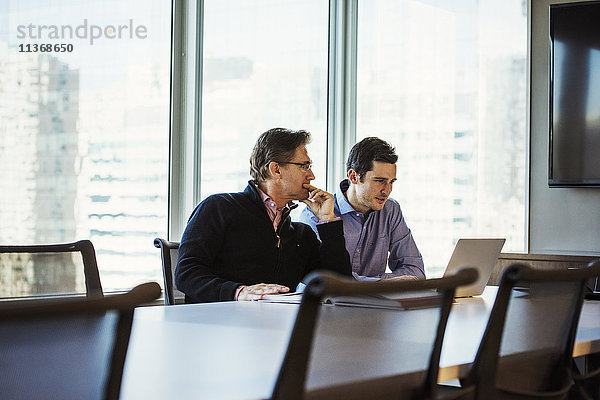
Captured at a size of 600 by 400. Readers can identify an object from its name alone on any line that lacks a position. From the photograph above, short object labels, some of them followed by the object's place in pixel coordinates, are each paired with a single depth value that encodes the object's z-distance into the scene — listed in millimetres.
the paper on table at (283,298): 2424
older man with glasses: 2918
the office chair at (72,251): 2158
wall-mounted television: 4539
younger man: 3629
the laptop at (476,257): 2584
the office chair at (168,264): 2945
